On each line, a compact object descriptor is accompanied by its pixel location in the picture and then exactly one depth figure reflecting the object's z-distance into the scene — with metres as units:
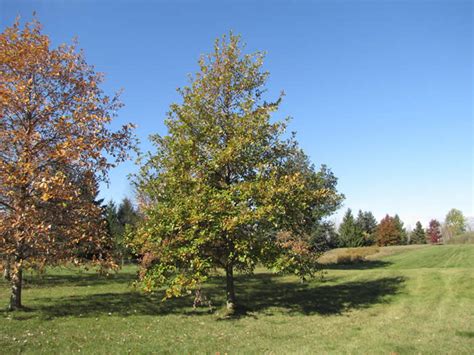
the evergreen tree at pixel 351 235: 88.83
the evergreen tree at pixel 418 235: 113.25
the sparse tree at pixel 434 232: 130.25
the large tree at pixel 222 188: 16.42
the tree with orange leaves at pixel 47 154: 16.03
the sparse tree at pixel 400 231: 107.00
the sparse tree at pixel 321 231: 55.72
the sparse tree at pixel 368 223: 101.99
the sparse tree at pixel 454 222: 151.25
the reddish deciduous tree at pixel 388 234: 104.25
